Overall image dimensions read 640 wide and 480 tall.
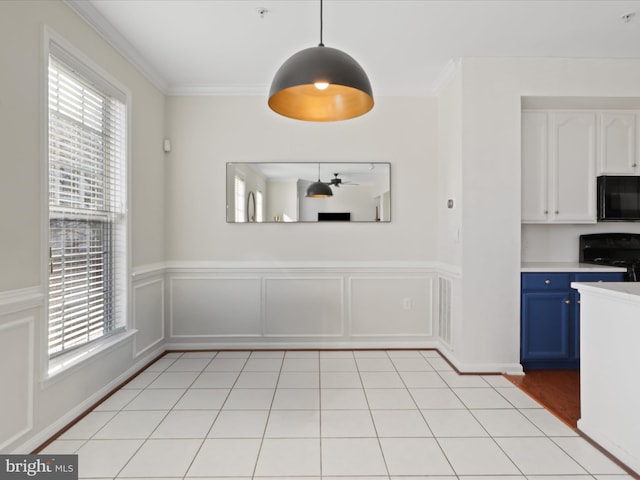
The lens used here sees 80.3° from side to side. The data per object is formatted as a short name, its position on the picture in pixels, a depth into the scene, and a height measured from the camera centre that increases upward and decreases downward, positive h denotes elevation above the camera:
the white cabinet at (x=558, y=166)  3.47 +0.65
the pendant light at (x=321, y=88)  1.60 +0.71
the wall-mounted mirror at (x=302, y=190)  3.95 +0.50
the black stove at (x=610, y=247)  3.76 -0.09
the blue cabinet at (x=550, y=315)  3.30 -0.67
